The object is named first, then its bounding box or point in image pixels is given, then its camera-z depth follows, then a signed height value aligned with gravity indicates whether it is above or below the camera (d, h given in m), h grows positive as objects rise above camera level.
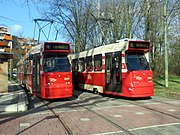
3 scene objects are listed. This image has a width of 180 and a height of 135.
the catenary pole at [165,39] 21.74 +2.39
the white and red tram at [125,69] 14.58 -0.02
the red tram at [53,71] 14.36 -0.10
